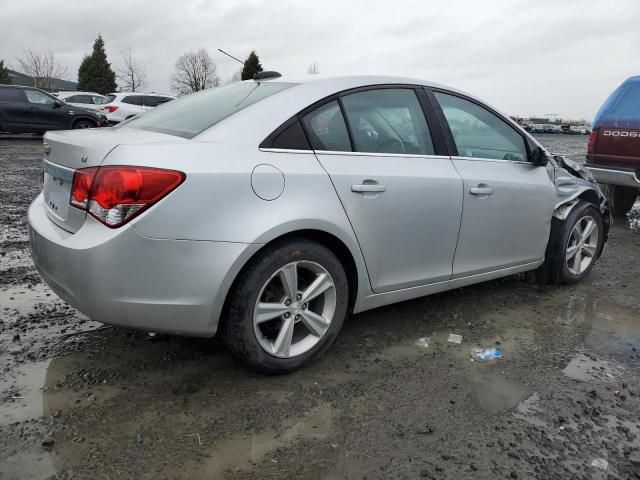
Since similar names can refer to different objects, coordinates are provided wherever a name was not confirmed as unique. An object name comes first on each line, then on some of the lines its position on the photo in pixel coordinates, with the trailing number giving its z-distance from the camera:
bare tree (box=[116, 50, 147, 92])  72.12
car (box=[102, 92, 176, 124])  20.36
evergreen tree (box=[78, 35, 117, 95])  55.56
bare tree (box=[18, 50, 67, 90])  62.62
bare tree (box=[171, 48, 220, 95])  74.31
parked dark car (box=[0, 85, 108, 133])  15.75
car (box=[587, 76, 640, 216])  6.66
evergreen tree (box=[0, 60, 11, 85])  53.19
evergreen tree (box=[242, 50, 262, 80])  55.16
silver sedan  2.45
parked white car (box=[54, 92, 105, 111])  23.69
